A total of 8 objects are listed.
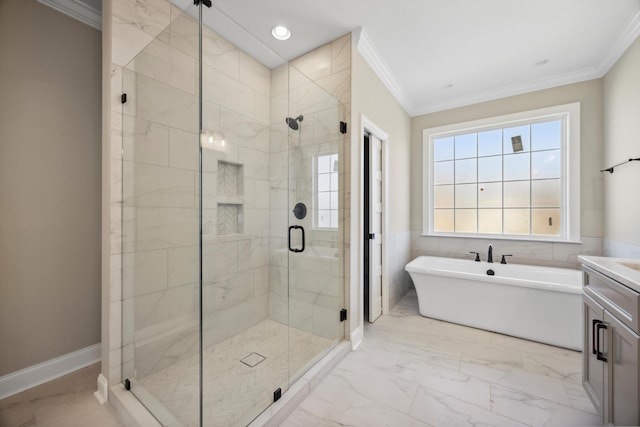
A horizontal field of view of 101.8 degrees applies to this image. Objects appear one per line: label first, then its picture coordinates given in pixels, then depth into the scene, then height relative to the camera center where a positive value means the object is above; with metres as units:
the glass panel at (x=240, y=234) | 1.64 -0.16
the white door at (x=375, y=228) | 2.82 -0.14
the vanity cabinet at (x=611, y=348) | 1.09 -0.64
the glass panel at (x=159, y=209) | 1.62 +0.03
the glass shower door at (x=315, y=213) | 2.19 +0.01
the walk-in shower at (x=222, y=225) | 1.58 -0.08
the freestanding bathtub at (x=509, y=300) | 2.25 -0.82
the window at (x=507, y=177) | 3.02 +0.51
